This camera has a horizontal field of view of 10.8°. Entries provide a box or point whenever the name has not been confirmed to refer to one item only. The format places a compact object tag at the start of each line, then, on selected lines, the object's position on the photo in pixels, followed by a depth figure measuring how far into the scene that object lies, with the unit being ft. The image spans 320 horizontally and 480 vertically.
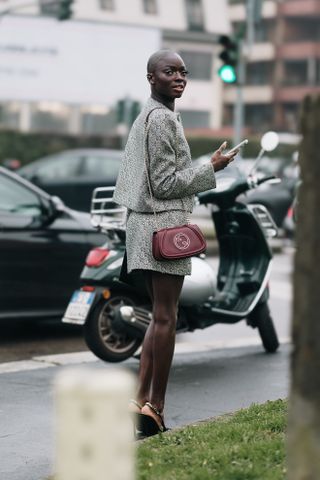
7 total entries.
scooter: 36.96
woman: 26.72
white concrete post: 12.61
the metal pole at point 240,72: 85.17
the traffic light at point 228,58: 81.14
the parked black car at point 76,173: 99.53
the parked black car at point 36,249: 42.27
